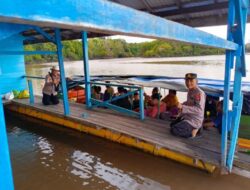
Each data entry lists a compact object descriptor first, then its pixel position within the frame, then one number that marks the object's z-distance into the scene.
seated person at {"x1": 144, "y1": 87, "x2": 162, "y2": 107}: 6.44
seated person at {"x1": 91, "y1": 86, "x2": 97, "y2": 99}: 7.71
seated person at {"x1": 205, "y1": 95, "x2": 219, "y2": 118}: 5.48
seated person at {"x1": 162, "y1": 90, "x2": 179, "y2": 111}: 6.22
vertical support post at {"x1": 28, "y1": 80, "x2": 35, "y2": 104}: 7.83
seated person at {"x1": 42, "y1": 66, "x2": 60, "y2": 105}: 7.29
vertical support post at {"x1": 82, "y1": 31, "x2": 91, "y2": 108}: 6.16
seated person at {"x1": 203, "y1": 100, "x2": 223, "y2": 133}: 4.75
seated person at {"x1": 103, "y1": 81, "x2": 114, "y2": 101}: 7.06
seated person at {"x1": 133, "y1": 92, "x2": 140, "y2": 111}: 6.39
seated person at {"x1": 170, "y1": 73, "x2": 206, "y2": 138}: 4.07
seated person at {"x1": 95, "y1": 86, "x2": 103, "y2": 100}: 7.74
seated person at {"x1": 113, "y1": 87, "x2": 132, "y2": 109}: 6.37
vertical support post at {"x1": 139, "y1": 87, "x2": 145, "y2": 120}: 5.18
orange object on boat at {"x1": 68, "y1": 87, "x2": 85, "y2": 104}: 8.91
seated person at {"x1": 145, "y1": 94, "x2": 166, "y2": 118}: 5.87
